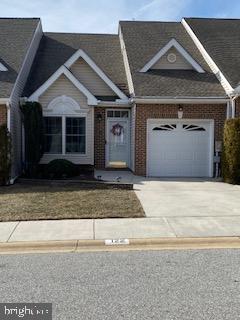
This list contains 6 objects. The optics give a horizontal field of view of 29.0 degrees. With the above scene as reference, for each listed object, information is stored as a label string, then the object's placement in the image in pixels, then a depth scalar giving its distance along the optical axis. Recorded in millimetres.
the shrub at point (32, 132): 17469
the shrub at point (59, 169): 17000
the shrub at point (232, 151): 15642
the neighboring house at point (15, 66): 16453
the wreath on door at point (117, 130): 19484
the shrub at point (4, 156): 15258
